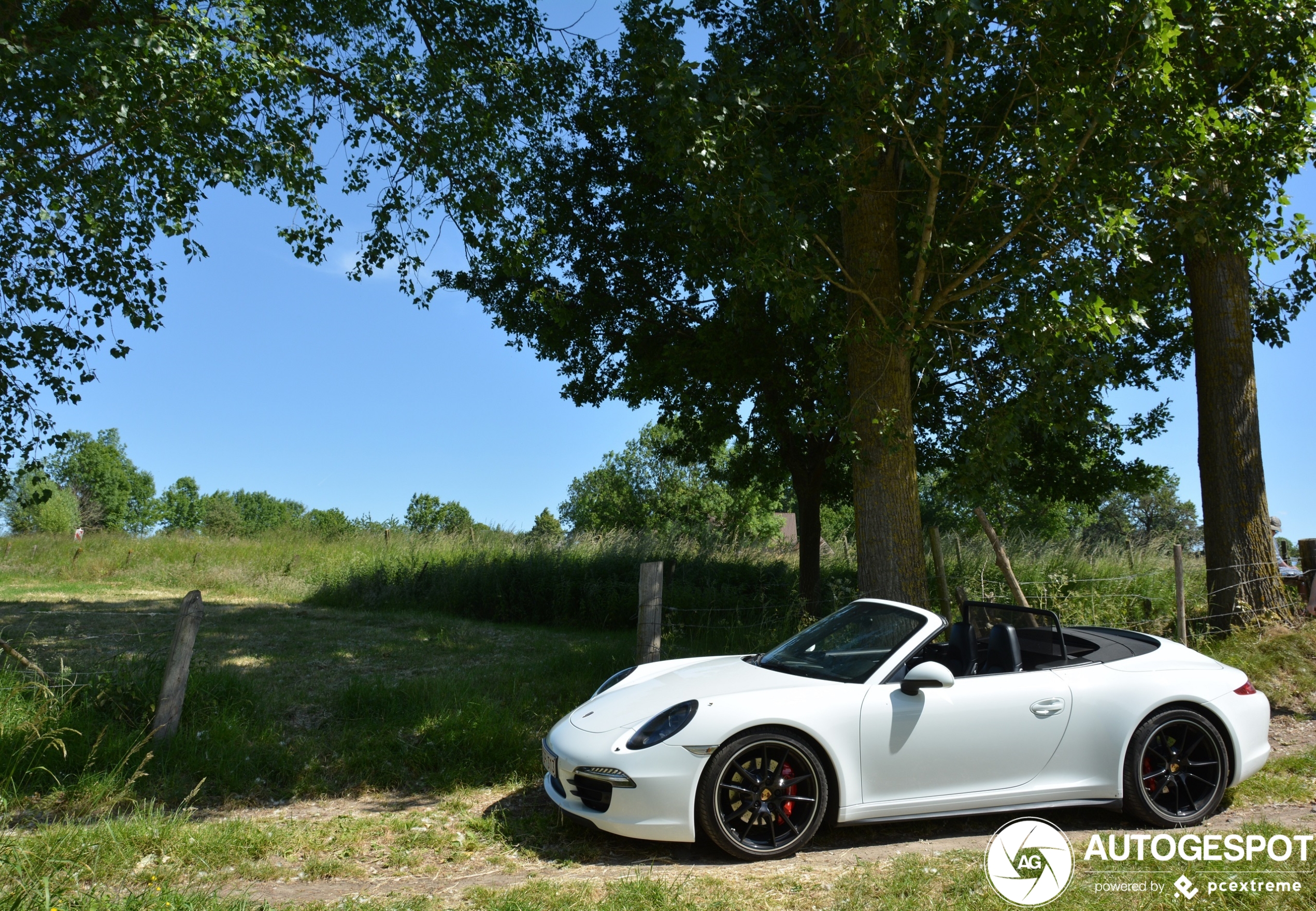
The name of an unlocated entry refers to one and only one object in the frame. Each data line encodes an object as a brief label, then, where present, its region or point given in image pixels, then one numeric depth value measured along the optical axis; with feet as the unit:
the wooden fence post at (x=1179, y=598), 30.68
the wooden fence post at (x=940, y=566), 30.40
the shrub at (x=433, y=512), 340.59
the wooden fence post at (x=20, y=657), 21.91
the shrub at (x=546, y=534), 61.72
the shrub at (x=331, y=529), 78.38
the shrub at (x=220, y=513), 292.81
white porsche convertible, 15.48
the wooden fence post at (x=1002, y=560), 29.71
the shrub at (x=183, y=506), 313.94
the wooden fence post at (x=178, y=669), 21.43
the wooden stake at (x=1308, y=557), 34.09
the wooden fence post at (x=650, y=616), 24.23
